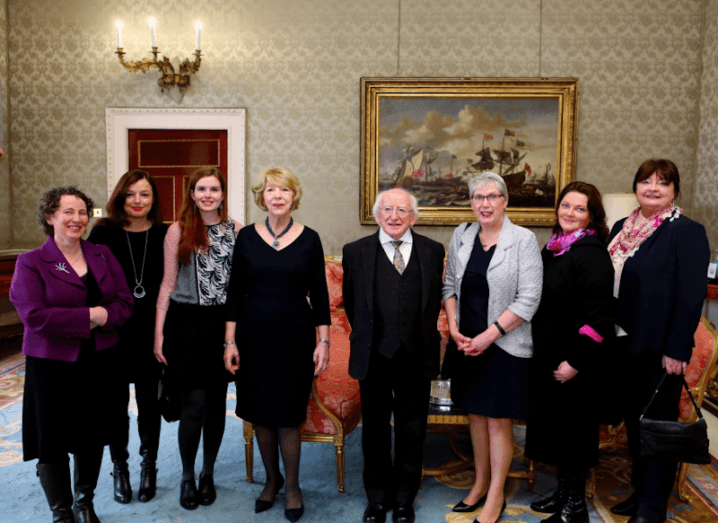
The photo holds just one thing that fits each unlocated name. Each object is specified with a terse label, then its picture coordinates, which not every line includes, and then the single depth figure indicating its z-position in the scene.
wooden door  5.47
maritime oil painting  5.26
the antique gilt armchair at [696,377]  2.61
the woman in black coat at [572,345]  2.12
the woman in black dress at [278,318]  2.27
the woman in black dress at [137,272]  2.45
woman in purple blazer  2.05
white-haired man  2.20
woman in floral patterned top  2.38
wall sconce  5.06
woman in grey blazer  2.18
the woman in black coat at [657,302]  2.12
